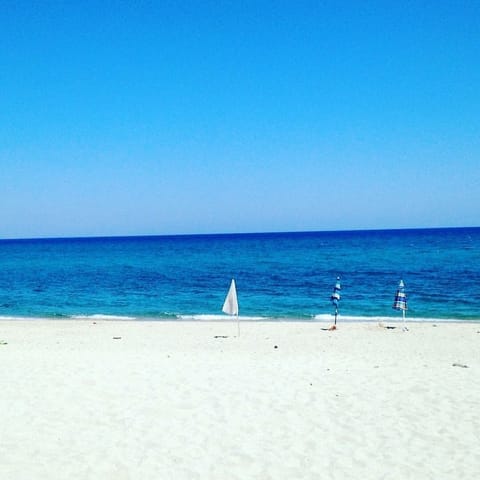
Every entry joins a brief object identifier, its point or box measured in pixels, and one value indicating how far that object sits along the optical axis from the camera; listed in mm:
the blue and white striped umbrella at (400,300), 18234
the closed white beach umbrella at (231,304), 17047
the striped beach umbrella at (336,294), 19177
